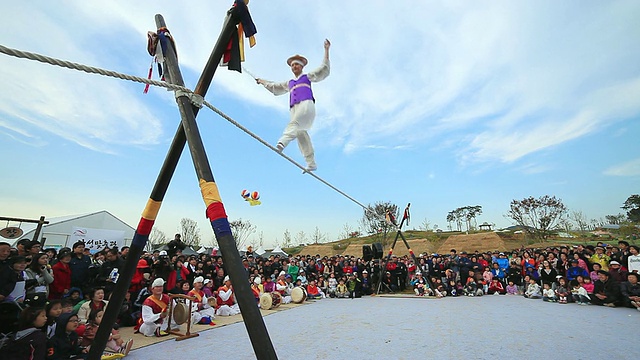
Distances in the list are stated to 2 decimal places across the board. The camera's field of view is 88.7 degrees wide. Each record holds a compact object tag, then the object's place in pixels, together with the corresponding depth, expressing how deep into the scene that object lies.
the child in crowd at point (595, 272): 7.42
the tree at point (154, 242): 28.57
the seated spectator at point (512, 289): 9.84
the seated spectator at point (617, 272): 6.74
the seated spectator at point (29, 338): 2.72
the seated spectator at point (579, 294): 7.05
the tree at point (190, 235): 34.34
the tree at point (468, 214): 37.12
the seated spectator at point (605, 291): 6.56
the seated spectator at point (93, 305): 4.04
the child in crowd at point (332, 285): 10.21
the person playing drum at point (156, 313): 4.44
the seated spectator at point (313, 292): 9.73
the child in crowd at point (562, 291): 7.49
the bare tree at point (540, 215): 24.44
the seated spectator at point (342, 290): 9.98
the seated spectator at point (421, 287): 9.74
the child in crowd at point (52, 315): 3.25
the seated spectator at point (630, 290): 6.19
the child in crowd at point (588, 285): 7.19
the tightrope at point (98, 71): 1.08
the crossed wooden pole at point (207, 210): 1.07
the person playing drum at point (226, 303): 6.53
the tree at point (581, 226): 23.67
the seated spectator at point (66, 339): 3.25
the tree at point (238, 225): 33.37
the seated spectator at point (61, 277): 4.54
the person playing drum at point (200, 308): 5.43
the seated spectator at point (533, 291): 8.63
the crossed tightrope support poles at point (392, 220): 7.44
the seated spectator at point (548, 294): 7.85
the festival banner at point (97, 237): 11.65
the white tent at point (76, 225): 13.62
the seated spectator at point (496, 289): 9.98
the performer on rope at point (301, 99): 3.36
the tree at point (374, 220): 28.05
